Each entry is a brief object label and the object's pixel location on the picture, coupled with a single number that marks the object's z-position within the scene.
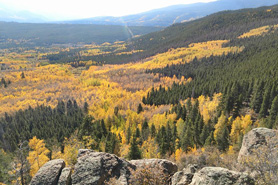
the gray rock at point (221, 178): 15.62
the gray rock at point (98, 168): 21.38
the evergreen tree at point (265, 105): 75.14
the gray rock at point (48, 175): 22.77
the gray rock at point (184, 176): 20.61
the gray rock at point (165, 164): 25.37
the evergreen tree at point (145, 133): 84.31
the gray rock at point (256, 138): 30.50
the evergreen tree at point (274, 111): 68.38
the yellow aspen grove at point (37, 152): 57.92
